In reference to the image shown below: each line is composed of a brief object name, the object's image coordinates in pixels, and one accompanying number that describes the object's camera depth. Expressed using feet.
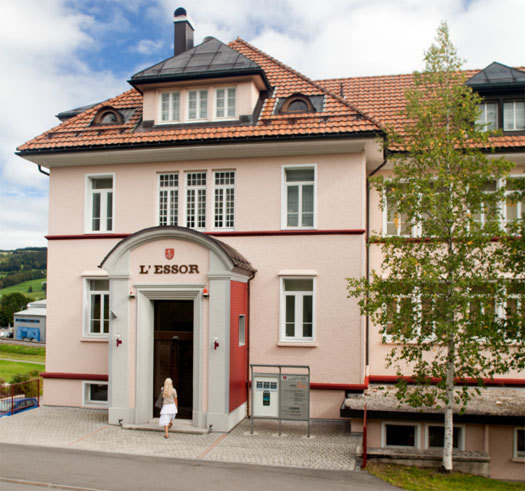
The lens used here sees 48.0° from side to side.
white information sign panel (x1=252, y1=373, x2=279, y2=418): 48.75
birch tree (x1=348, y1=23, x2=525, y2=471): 38.34
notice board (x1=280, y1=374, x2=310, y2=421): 48.01
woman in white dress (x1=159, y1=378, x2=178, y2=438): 47.47
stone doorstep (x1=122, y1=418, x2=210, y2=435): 48.21
